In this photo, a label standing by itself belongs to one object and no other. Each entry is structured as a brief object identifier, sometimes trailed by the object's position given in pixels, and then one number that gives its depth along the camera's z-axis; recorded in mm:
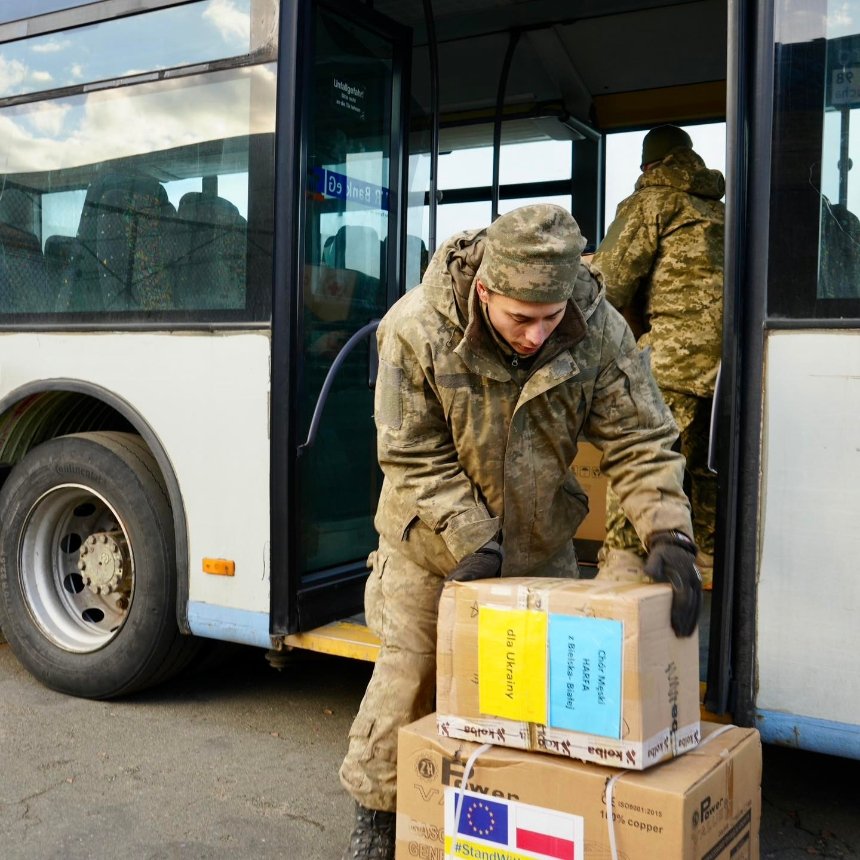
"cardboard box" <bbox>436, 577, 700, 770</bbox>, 2201
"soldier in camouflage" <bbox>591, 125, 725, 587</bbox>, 4254
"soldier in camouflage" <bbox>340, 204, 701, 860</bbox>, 2625
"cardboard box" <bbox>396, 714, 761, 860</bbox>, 2166
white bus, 2852
